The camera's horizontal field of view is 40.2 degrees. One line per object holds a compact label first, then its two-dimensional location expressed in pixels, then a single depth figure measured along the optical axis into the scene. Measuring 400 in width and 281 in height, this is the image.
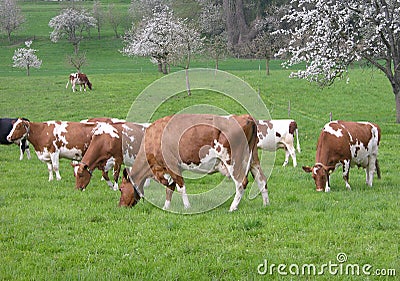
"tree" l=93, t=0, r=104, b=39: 101.26
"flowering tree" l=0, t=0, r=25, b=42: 93.81
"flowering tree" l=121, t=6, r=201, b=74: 41.12
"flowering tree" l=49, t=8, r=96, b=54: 91.12
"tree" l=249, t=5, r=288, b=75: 51.73
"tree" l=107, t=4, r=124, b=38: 100.07
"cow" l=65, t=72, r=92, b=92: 41.78
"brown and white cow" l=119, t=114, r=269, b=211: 11.45
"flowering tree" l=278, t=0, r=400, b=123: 24.14
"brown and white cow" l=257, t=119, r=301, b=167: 19.14
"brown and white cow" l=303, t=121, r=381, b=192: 13.65
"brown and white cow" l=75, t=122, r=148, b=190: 14.05
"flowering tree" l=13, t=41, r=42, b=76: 58.31
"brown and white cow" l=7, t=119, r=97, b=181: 15.96
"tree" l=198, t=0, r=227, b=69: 84.12
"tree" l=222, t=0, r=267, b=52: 80.06
